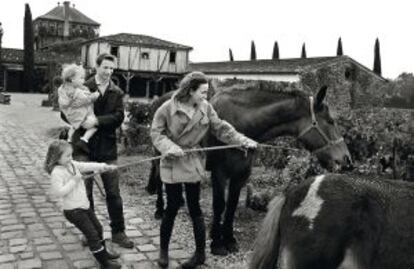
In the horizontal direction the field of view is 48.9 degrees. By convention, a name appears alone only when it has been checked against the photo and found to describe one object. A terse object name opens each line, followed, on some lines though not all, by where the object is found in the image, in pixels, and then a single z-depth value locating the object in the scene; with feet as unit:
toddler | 17.07
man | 17.43
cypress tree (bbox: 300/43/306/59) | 201.05
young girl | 14.73
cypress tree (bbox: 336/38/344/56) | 186.62
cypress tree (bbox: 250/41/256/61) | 216.76
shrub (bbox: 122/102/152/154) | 42.09
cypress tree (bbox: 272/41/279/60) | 202.59
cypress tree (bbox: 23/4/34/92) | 154.40
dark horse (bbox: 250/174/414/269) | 10.11
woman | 15.33
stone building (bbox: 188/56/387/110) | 106.17
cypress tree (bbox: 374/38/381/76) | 169.99
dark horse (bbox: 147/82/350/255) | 17.70
